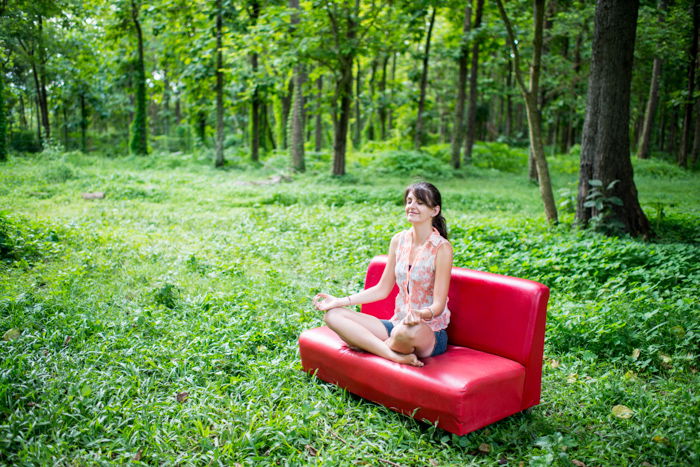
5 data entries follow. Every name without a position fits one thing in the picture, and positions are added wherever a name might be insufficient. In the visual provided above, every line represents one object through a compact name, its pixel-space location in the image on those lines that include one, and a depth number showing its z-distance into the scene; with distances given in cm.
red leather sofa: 325
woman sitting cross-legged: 354
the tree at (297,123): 1734
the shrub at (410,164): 1838
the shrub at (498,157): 2191
